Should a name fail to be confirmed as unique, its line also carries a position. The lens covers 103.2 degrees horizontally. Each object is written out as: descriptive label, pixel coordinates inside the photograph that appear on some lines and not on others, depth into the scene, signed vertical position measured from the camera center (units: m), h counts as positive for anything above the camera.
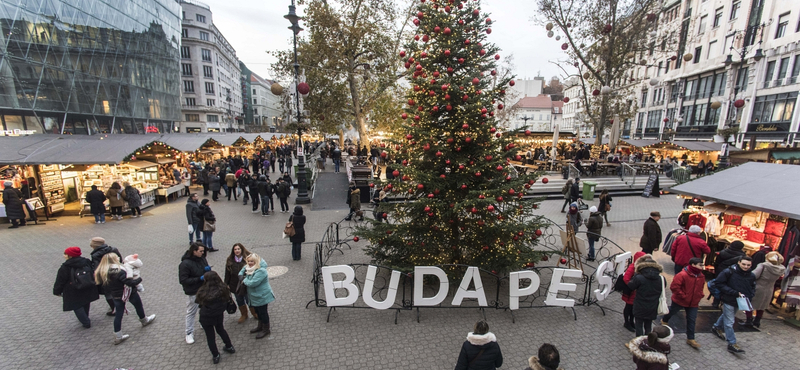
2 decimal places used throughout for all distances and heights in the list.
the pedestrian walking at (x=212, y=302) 4.32 -2.33
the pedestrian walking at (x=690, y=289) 4.91 -2.30
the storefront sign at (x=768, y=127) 25.19 +1.41
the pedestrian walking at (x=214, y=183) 15.80 -2.57
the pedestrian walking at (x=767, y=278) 5.26 -2.23
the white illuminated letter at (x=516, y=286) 5.55 -2.61
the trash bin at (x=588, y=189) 16.18 -2.50
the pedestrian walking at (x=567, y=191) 13.30 -2.22
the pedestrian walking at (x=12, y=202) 10.98 -2.60
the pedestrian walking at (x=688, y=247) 6.43 -2.14
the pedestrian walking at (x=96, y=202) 11.55 -2.68
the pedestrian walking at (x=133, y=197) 12.64 -2.69
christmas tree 6.29 -0.47
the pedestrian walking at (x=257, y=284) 4.96 -2.37
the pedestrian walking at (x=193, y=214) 8.97 -2.35
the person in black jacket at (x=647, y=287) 4.76 -2.18
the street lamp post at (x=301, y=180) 15.38 -2.29
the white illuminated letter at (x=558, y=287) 5.59 -2.60
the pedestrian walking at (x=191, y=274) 4.89 -2.22
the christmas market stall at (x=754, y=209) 6.08 -1.57
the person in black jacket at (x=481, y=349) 3.41 -2.28
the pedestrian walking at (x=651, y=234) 7.57 -2.21
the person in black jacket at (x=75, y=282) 4.89 -2.36
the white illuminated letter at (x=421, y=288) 5.51 -2.60
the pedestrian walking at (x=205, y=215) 8.91 -2.36
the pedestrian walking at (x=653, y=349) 3.34 -2.24
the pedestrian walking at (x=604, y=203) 10.97 -2.17
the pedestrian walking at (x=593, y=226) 8.42 -2.27
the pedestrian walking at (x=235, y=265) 5.40 -2.26
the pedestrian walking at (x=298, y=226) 8.30 -2.41
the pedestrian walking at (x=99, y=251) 5.27 -2.05
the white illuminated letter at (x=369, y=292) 5.45 -2.70
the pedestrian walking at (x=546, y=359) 2.99 -2.08
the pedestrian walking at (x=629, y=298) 5.29 -2.65
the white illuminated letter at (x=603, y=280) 5.86 -2.57
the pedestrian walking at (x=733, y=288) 4.97 -2.26
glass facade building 20.33 +4.98
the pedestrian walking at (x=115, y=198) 12.18 -2.66
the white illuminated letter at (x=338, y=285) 5.47 -2.60
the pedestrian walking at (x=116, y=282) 4.94 -2.38
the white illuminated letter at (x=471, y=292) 5.48 -2.67
